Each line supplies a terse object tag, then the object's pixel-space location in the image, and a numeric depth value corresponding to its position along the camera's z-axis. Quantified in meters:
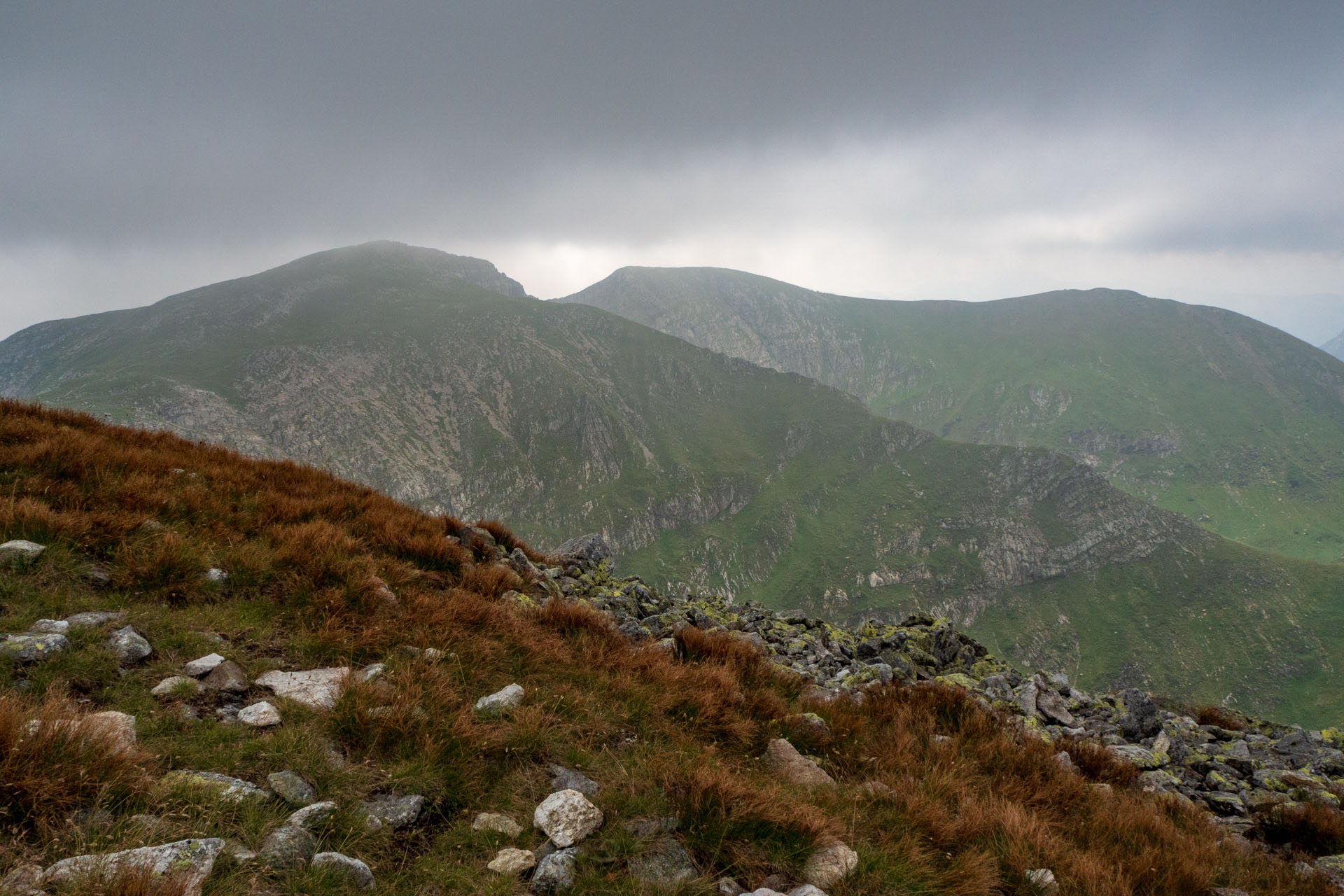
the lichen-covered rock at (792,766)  6.75
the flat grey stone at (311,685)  5.78
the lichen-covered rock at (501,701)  6.25
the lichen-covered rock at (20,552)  6.71
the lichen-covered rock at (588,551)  18.17
